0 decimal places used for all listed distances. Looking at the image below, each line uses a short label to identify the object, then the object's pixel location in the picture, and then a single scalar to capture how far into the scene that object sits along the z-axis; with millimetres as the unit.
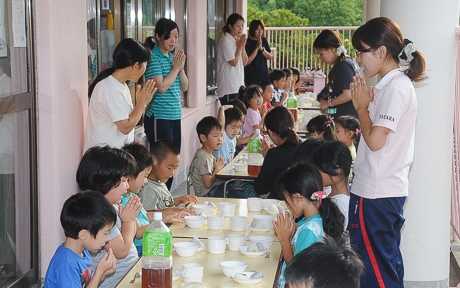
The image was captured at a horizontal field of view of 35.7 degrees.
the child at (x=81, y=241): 2736
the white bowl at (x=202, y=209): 3812
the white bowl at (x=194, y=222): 3531
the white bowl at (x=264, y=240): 3168
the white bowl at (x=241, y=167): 5293
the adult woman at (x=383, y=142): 3309
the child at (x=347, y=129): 5148
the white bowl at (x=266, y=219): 3564
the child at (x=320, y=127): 5363
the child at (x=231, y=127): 6250
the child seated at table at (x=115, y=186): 3238
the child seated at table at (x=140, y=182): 3592
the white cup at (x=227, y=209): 3848
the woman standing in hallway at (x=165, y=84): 5629
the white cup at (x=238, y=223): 3469
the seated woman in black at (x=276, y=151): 4719
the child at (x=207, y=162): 5234
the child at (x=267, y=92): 8219
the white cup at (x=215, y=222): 3500
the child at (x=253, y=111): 7395
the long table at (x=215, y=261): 2721
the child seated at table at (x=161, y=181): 4148
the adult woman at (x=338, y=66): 5977
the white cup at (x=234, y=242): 3119
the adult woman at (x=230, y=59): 8625
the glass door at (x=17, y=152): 3666
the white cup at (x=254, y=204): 3945
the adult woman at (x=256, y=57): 9508
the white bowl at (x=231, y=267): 2772
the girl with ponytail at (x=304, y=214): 3057
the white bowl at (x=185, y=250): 3012
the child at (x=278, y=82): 9039
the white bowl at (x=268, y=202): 3988
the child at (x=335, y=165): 3639
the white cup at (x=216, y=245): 3064
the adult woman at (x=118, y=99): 4184
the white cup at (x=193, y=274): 2703
